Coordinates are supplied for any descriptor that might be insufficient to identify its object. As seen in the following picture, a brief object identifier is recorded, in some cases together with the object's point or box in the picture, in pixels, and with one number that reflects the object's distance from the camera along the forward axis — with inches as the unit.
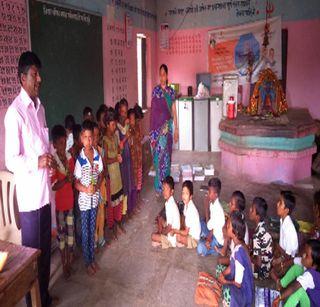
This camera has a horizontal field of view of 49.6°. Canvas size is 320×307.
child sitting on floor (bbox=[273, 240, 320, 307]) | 82.4
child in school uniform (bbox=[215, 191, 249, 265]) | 118.1
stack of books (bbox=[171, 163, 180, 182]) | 204.7
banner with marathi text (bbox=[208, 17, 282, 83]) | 258.5
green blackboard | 134.4
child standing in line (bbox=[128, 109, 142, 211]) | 147.7
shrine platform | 186.7
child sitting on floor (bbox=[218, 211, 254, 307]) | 87.9
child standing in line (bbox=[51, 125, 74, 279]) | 103.8
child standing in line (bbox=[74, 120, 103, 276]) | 104.7
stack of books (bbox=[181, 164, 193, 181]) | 207.2
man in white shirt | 79.4
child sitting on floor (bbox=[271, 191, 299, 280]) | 108.3
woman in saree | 170.6
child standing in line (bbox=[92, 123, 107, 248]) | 114.0
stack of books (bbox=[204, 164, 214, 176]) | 212.1
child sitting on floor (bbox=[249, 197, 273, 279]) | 107.6
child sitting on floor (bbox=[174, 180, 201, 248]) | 127.8
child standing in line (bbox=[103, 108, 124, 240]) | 128.0
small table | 57.3
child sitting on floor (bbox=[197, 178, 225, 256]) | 122.7
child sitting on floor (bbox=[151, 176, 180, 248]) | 129.9
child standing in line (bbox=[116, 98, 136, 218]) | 140.6
